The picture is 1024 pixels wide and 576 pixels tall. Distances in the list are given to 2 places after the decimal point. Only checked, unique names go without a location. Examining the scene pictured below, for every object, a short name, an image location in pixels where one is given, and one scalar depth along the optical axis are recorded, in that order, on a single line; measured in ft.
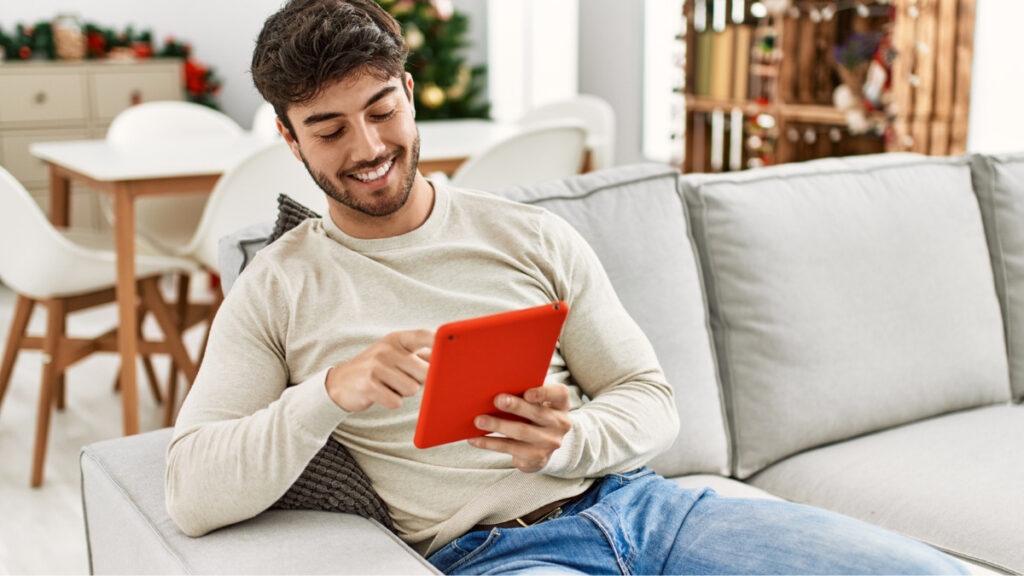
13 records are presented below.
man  3.53
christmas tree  16.20
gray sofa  4.96
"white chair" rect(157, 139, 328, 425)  8.21
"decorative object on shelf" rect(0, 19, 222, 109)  15.81
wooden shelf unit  9.65
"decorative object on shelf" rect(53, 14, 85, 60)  15.85
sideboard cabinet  15.40
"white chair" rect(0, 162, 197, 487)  7.98
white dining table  8.25
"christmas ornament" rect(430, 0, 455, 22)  16.51
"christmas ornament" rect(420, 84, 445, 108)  16.46
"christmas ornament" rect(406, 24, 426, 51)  15.90
